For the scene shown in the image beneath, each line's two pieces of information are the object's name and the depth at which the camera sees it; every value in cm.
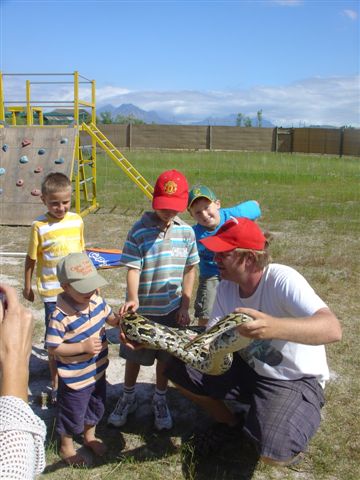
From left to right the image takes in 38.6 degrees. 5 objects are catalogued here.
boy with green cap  440
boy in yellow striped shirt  433
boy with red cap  385
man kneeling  292
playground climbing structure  1165
